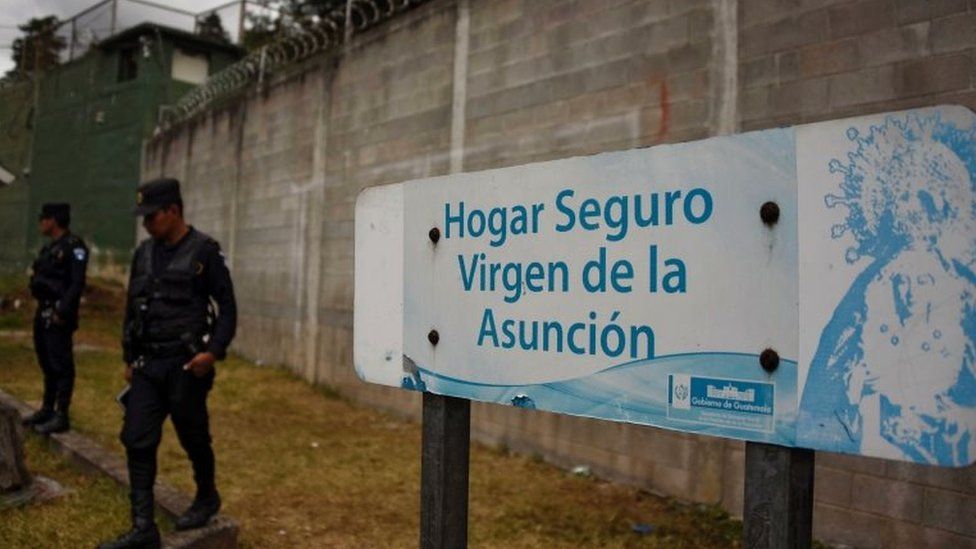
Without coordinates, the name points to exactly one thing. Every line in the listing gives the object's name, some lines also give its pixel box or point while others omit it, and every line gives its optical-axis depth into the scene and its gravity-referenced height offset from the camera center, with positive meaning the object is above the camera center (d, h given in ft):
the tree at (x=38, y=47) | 61.82 +19.59
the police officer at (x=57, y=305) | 16.25 -0.52
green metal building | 51.62 +11.53
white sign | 3.72 +0.10
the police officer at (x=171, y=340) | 10.64 -0.80
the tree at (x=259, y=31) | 62.18 +21.58
